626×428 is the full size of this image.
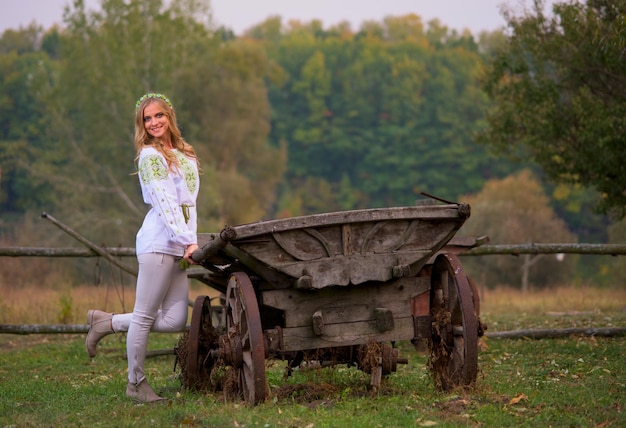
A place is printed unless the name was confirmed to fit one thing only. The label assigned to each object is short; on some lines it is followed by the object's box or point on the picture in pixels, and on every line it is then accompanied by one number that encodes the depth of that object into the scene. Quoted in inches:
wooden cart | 253.1
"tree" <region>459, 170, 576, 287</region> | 1675.7
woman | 271.3
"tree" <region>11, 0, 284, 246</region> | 1961.1
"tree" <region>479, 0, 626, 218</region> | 569.3
